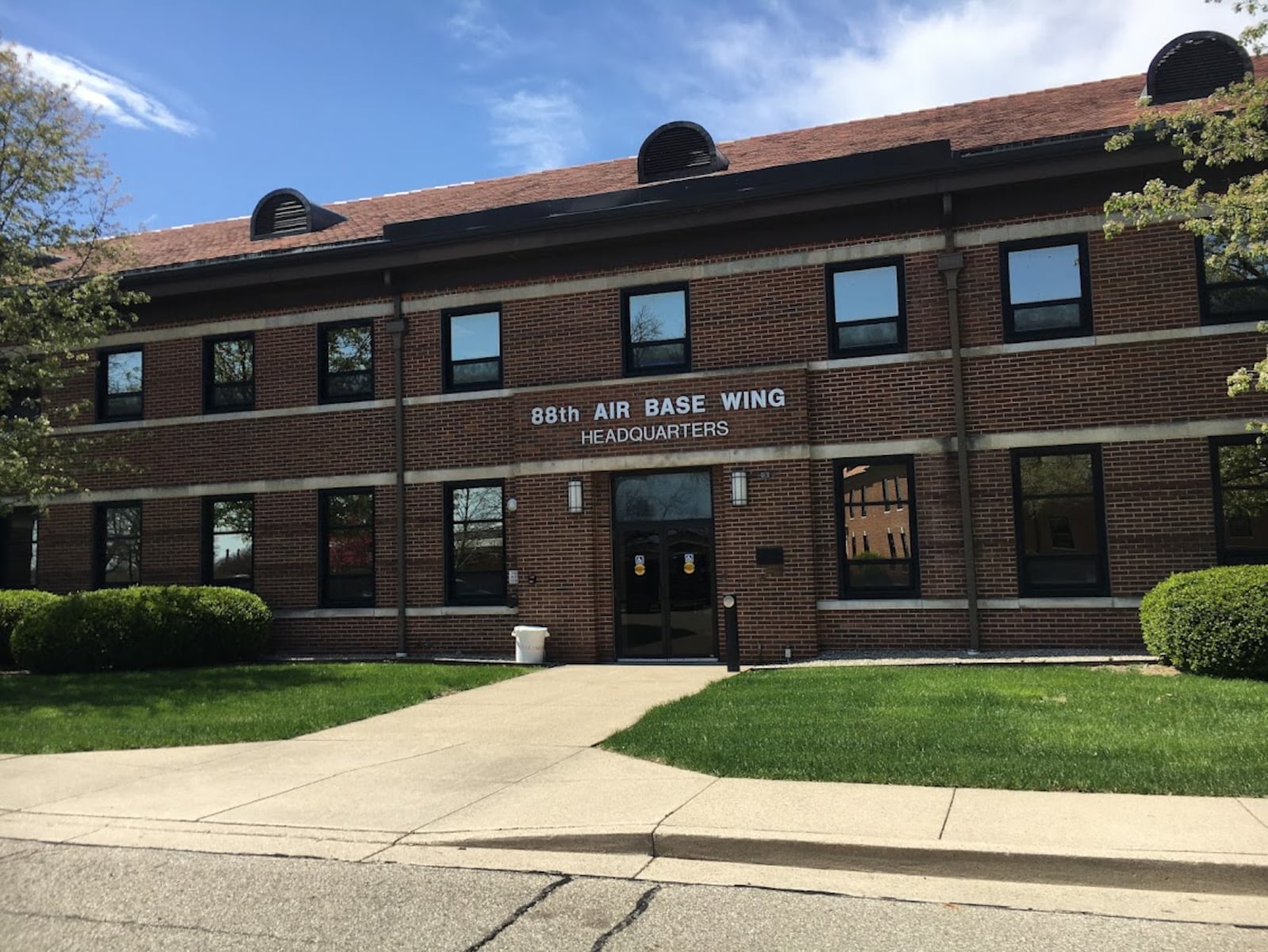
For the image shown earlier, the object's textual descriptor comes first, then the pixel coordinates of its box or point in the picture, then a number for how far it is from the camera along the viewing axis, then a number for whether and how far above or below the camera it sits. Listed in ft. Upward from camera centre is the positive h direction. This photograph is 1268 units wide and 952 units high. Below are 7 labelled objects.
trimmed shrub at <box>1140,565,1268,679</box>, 33.91 -3.12
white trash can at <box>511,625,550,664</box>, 49.32 -4.54
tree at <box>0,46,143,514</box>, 46.09 +13.99
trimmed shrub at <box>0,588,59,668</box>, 51.96 -2.27
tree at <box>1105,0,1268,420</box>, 32.01 +11.75
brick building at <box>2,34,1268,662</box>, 43.88 +7.09
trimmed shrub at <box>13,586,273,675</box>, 47.65 -3.34
